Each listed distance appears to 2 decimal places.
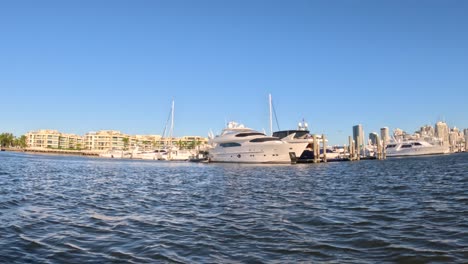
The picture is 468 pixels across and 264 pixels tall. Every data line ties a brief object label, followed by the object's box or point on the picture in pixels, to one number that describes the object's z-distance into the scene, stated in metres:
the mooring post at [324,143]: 75.03
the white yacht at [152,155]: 131.00
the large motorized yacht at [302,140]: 67.88
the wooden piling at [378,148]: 96.50
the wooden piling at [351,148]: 86.32
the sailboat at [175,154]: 125.56
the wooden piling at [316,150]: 71.61
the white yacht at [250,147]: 67.44
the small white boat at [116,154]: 156.88
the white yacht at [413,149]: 111.31
